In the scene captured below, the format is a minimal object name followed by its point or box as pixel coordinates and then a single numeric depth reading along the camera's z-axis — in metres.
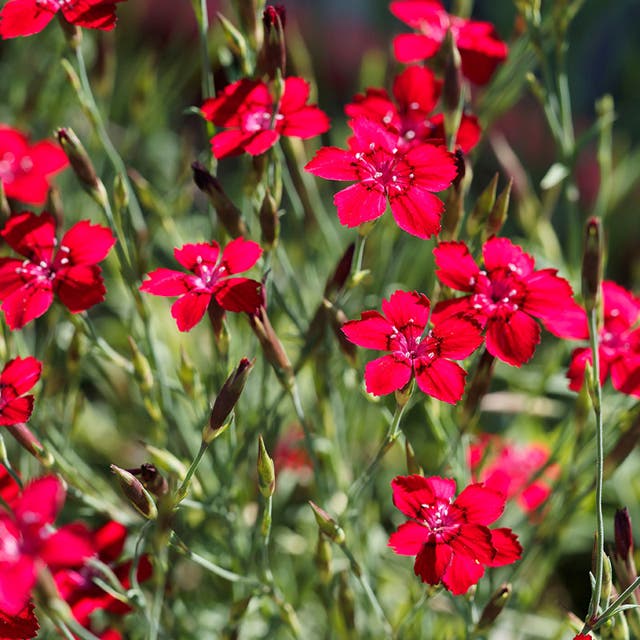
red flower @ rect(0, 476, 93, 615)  0.27
